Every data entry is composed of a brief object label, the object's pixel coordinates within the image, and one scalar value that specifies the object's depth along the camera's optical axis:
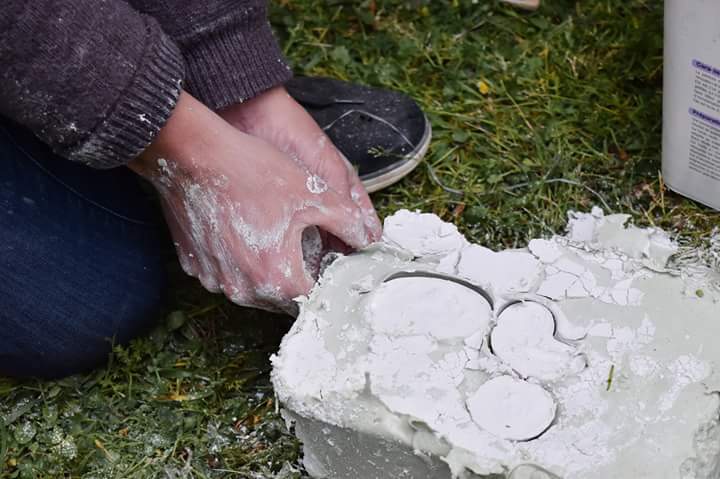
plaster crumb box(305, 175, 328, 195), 1.06
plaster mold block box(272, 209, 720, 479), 0.96
